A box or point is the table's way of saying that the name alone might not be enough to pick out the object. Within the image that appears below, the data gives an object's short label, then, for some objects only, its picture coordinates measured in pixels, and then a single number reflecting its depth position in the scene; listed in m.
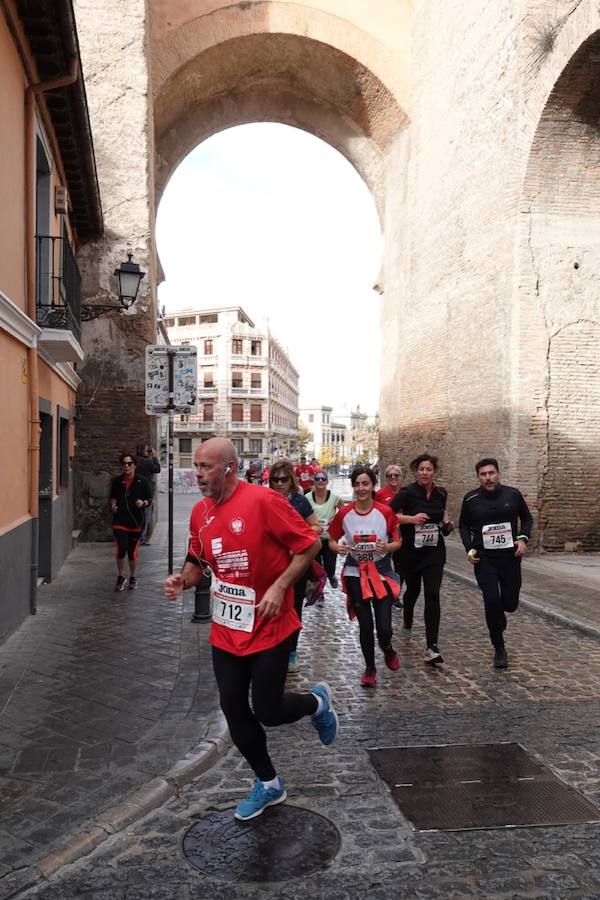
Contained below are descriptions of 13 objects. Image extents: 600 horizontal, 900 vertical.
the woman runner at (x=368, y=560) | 5.46
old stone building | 12.59
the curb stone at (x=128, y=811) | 2.89
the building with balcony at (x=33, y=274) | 6.57
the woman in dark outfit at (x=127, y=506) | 9.03
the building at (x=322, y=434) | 141.38
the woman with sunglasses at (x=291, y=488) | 6.10
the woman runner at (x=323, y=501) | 7.71
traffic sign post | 9.84
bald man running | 3.30
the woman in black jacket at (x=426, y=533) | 6.10
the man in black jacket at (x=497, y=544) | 5.95
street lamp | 10.91
